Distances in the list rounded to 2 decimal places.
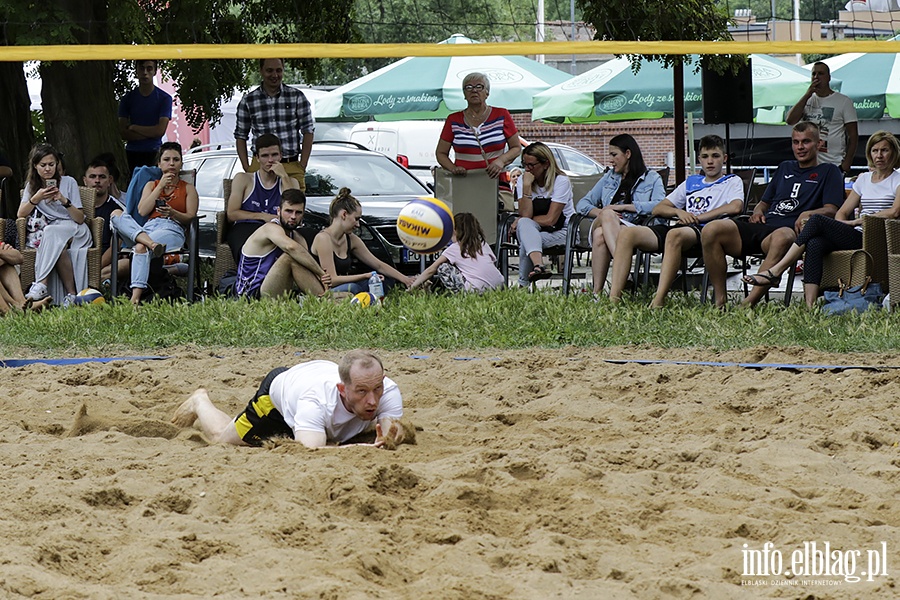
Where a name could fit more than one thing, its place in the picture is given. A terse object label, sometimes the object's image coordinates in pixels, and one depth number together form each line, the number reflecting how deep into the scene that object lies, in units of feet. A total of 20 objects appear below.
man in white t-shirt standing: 75.20
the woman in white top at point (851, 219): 56.80
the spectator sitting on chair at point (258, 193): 66.59
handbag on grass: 55.52
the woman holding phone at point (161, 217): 64.75
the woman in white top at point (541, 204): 67.97
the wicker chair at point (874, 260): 56.03
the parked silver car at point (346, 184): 79.51
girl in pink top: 63.72
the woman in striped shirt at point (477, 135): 70.38
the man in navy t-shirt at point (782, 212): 58.70
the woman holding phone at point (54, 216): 64.08
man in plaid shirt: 71.10
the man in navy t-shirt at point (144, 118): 77.56
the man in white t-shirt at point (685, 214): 59.62
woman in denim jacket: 64.18
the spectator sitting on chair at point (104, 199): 67.97
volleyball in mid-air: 61.82
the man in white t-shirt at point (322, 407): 32.19
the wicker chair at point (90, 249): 64.69
